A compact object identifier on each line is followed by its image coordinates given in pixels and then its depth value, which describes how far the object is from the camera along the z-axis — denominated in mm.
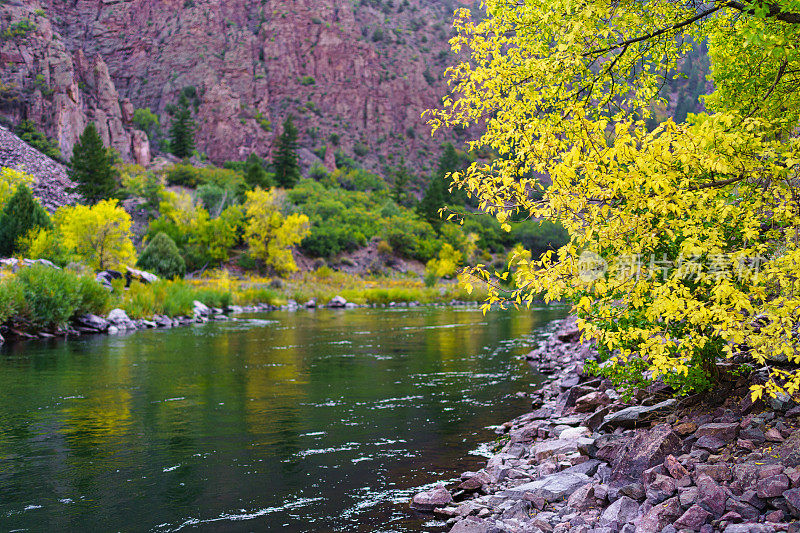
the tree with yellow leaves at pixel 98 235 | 44375
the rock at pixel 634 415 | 7863
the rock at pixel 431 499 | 6875
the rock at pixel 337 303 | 52456
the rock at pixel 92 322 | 27562
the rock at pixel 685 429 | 6836
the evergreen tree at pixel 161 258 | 50219
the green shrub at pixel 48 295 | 24491
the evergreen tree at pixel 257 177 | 90250
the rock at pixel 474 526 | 5862
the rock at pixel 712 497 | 5051
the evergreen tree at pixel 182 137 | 106500
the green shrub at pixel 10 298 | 22578
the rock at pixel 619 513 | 5441
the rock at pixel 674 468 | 5781
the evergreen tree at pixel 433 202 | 95125
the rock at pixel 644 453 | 6312
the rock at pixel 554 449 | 7973
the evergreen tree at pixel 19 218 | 38219
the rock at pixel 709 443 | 6203
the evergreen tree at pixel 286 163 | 104000
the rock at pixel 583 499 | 6039
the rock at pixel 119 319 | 29188
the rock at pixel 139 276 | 38688
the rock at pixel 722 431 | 6293
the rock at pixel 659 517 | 5086
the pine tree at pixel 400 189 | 114500
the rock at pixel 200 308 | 36281
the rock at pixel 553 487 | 6531
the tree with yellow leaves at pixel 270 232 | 68062
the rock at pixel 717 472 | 5504
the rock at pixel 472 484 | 7270
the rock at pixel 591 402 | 10055
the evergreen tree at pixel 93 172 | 70812
